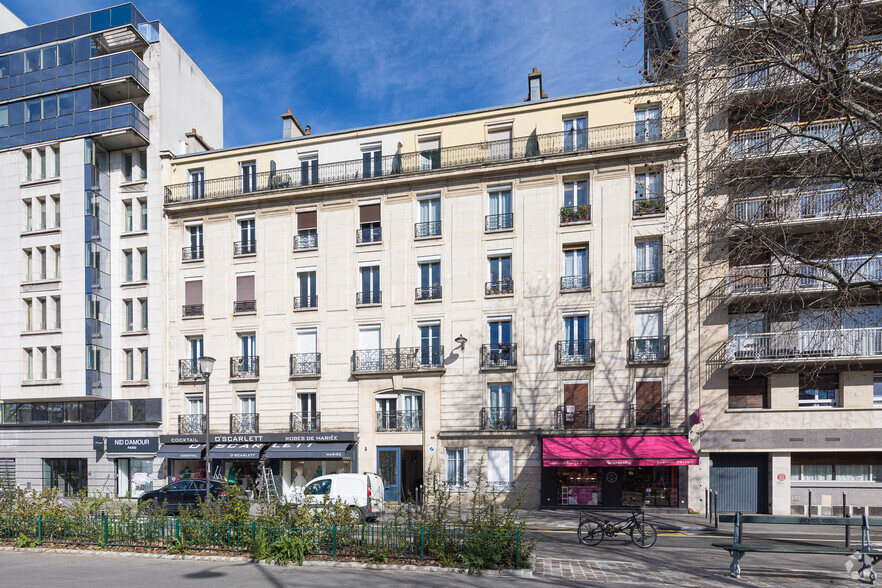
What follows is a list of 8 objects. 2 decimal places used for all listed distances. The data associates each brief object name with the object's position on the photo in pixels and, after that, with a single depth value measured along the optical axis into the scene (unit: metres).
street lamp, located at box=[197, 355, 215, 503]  15.48
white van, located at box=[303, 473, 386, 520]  17.28
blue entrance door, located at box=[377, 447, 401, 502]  23.61
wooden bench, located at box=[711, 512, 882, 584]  10.05
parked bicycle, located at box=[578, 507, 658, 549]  13.79
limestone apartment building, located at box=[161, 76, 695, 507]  22.28
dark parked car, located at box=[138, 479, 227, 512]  19.11
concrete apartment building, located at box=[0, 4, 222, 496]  27.11
